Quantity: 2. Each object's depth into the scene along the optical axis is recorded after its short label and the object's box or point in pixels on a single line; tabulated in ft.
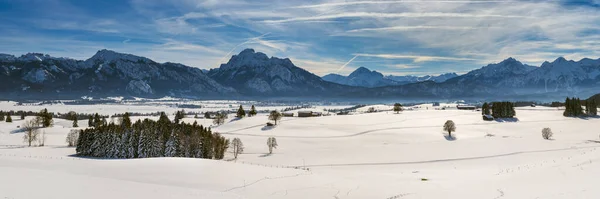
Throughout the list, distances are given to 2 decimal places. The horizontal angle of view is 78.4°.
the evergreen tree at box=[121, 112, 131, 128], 332.06
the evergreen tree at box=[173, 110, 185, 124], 572.14
